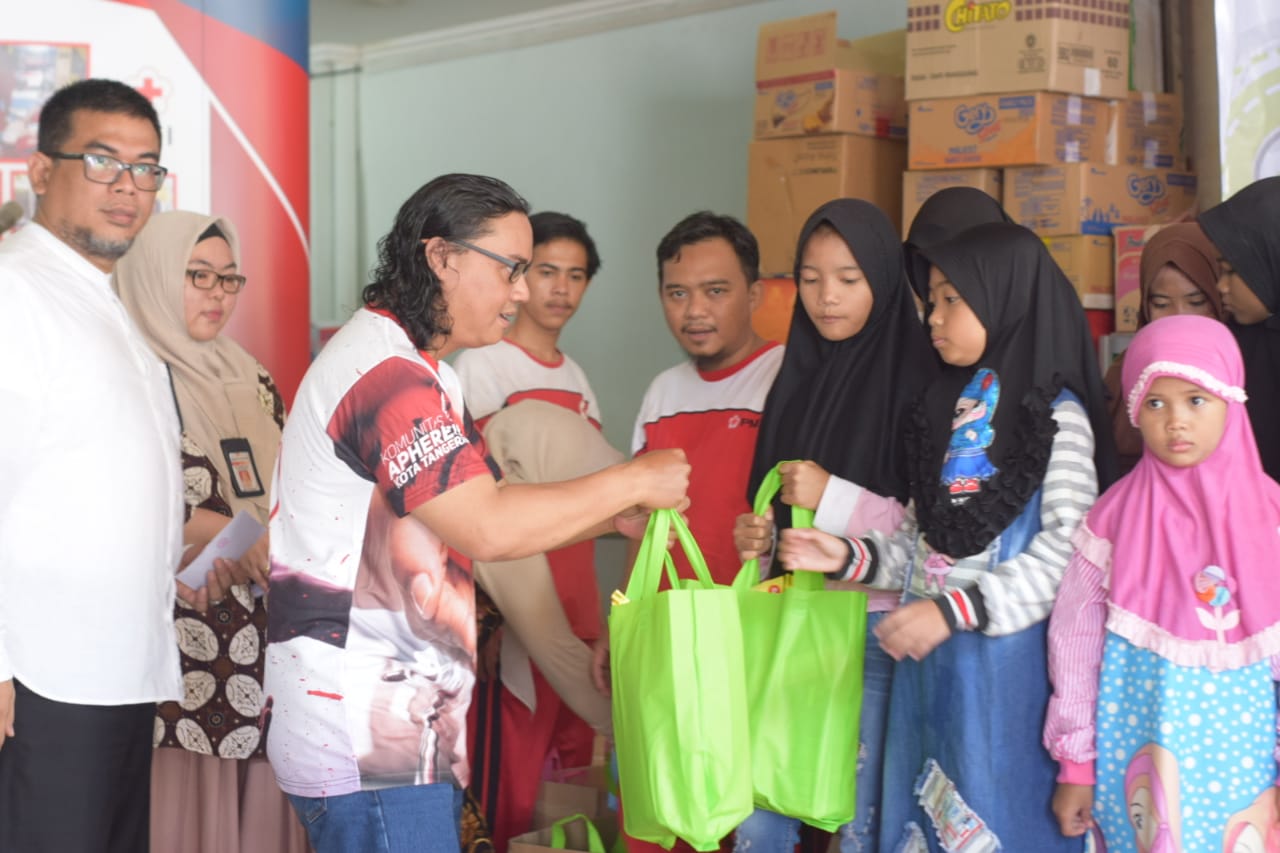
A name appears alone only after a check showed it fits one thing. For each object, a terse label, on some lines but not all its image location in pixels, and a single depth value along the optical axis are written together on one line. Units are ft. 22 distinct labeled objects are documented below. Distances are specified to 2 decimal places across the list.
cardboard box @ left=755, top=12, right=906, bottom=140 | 14.14
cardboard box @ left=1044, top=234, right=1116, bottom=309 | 12.59
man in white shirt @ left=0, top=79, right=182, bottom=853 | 6.82
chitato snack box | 12.47
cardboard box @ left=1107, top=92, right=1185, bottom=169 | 13.12
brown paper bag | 8.81
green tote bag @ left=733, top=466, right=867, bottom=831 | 6.97
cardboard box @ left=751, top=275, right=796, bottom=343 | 13.32
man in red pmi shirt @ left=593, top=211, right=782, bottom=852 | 9.69
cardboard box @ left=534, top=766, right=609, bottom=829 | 9.57
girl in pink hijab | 6.05
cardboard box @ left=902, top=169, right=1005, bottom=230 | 13.08
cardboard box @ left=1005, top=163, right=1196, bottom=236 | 12.68
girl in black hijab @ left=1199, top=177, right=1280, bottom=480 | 7.41
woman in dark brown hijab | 8.66
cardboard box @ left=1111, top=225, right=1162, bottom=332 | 12.28
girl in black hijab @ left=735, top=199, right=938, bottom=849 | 7.41
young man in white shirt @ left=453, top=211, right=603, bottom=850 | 10.39
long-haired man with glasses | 5.95
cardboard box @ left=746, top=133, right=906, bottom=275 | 14.16
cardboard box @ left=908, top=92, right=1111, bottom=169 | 12.64
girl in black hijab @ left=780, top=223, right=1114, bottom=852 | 6.49
